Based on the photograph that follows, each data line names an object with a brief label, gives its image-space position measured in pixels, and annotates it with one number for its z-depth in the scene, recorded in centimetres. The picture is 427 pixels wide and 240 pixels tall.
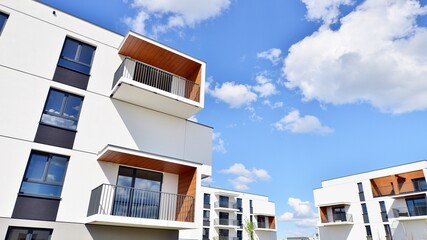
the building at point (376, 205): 2698
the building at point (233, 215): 3991
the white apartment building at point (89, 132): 862
